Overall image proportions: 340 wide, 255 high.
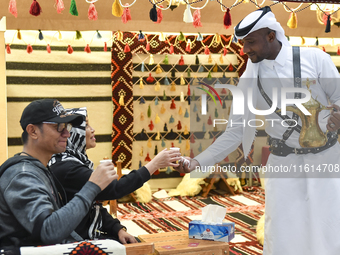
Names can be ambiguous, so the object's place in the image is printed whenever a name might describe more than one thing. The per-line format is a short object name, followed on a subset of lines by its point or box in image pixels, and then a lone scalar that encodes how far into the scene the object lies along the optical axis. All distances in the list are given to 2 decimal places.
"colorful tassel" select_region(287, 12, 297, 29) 4.08
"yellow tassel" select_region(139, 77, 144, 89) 6.18
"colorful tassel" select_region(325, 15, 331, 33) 4.10
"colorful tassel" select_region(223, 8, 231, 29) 3.81
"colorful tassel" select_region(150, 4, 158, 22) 3.57
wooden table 2.21
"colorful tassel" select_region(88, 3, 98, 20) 3.72
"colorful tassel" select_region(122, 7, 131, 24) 3.82
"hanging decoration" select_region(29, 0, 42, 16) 3.52
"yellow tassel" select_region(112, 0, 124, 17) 3.43
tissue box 2.33
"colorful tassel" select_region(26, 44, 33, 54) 5.55
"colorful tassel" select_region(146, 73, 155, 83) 6.23
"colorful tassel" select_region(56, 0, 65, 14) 3.47
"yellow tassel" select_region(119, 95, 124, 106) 6.16
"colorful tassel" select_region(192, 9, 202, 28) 4.06
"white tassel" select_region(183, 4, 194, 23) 3.84
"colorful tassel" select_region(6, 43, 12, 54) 5.65
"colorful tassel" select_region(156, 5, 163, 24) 3.87
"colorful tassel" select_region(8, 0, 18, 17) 3.54
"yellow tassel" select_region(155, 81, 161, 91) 6.29
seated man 1.69
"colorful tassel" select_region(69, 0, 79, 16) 3.43
